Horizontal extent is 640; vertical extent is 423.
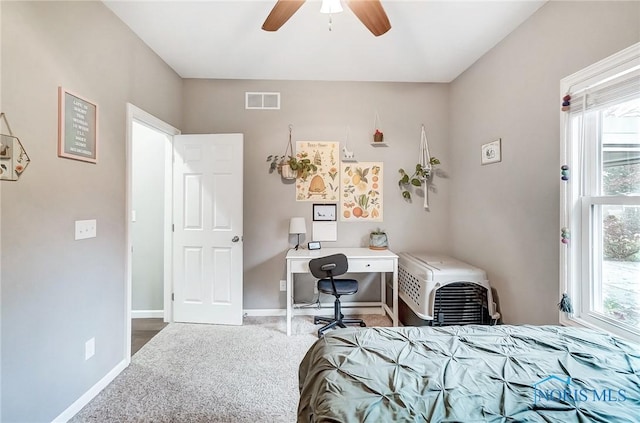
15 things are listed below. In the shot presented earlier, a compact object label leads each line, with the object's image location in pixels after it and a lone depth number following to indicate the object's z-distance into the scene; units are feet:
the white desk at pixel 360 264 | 8.44
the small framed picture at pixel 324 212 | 9.96
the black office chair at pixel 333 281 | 7.88
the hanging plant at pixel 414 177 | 9.82
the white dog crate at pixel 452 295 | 7.40
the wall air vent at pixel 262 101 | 9.81
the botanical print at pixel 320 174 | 9.91
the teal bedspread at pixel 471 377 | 2.48
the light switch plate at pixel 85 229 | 5.41
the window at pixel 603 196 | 4.61
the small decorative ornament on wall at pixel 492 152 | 7.49
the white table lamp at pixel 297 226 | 9.29
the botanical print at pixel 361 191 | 10.00
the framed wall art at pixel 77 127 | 5.05
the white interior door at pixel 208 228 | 9.08
